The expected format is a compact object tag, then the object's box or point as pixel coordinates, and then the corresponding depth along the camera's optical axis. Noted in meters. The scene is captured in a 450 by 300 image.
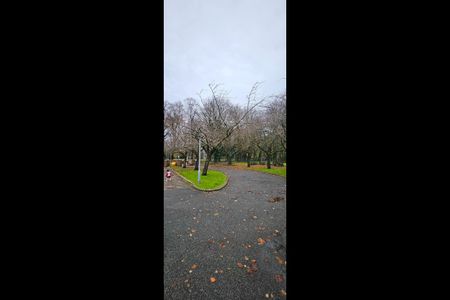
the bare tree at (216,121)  13.79
